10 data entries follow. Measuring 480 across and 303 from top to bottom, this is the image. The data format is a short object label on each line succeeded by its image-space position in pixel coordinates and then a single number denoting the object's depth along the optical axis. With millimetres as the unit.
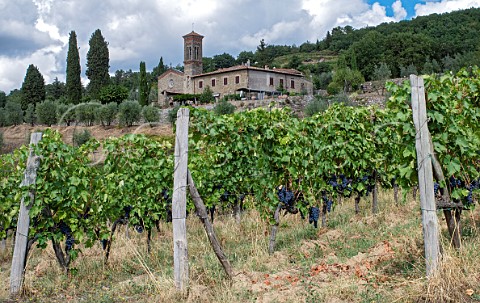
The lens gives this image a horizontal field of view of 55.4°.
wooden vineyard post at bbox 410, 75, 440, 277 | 3791
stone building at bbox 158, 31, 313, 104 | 49188
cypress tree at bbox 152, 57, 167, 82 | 65812
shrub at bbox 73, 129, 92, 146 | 27367
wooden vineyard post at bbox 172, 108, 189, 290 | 4246
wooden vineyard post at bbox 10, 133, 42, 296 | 4898
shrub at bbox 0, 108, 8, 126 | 36062
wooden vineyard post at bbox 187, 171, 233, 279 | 4324
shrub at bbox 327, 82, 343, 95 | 42719
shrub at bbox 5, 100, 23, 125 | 36219
